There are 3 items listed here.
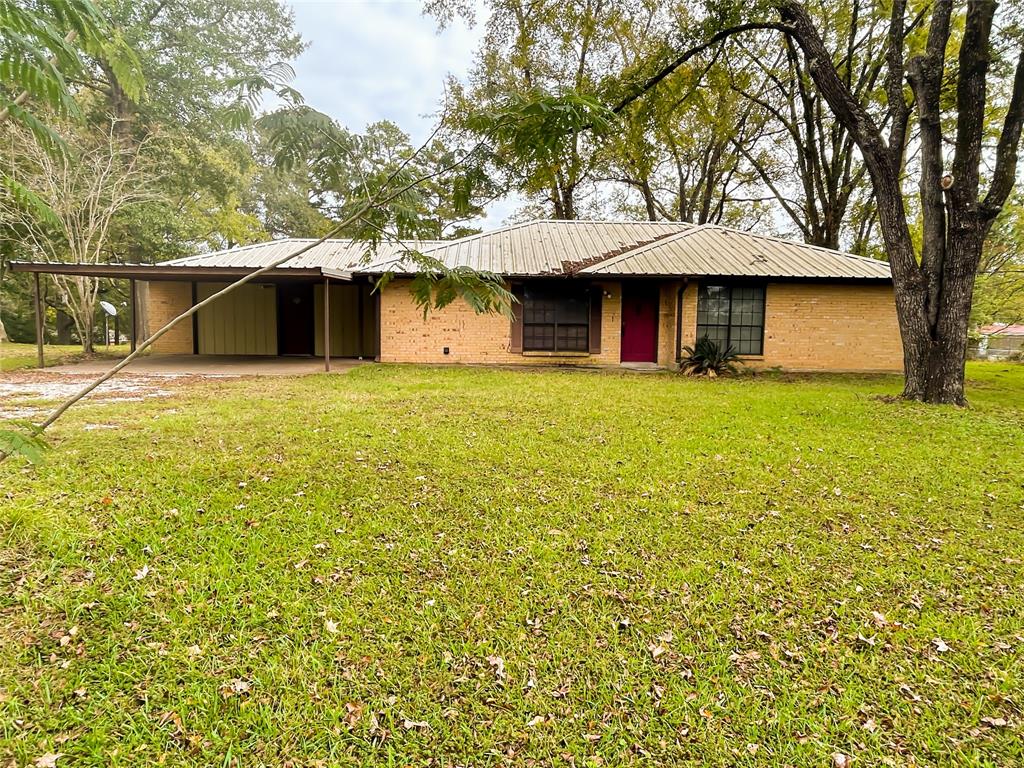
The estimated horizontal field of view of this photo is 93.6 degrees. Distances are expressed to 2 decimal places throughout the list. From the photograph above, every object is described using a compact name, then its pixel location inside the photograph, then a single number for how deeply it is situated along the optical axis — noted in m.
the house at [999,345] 24.91
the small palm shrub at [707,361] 12.09
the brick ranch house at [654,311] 12.82
